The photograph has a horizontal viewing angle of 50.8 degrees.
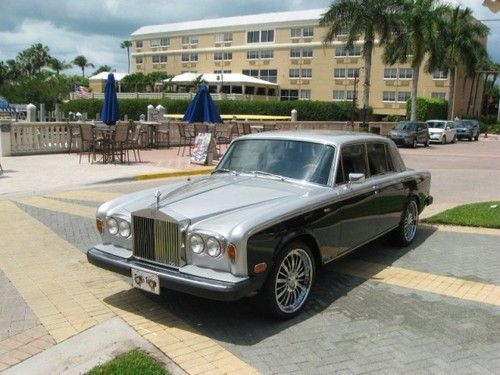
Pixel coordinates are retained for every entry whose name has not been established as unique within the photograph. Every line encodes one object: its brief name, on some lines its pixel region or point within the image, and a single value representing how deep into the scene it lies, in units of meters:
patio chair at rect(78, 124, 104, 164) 16.23
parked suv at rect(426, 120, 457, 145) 35.28
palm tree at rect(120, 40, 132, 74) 108.00
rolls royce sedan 4.21
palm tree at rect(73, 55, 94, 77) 115.50
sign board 16.72
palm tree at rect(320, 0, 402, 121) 37.78
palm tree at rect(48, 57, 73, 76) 94.69
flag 59.94
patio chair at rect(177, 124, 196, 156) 21.25
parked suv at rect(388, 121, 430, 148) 30.08
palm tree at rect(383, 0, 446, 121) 38.09
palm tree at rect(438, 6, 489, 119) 50.81
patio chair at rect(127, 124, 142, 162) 17.59
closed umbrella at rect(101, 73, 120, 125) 16.77
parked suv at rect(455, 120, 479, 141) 41.41
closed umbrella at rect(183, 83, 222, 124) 18.28
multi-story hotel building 65.06
